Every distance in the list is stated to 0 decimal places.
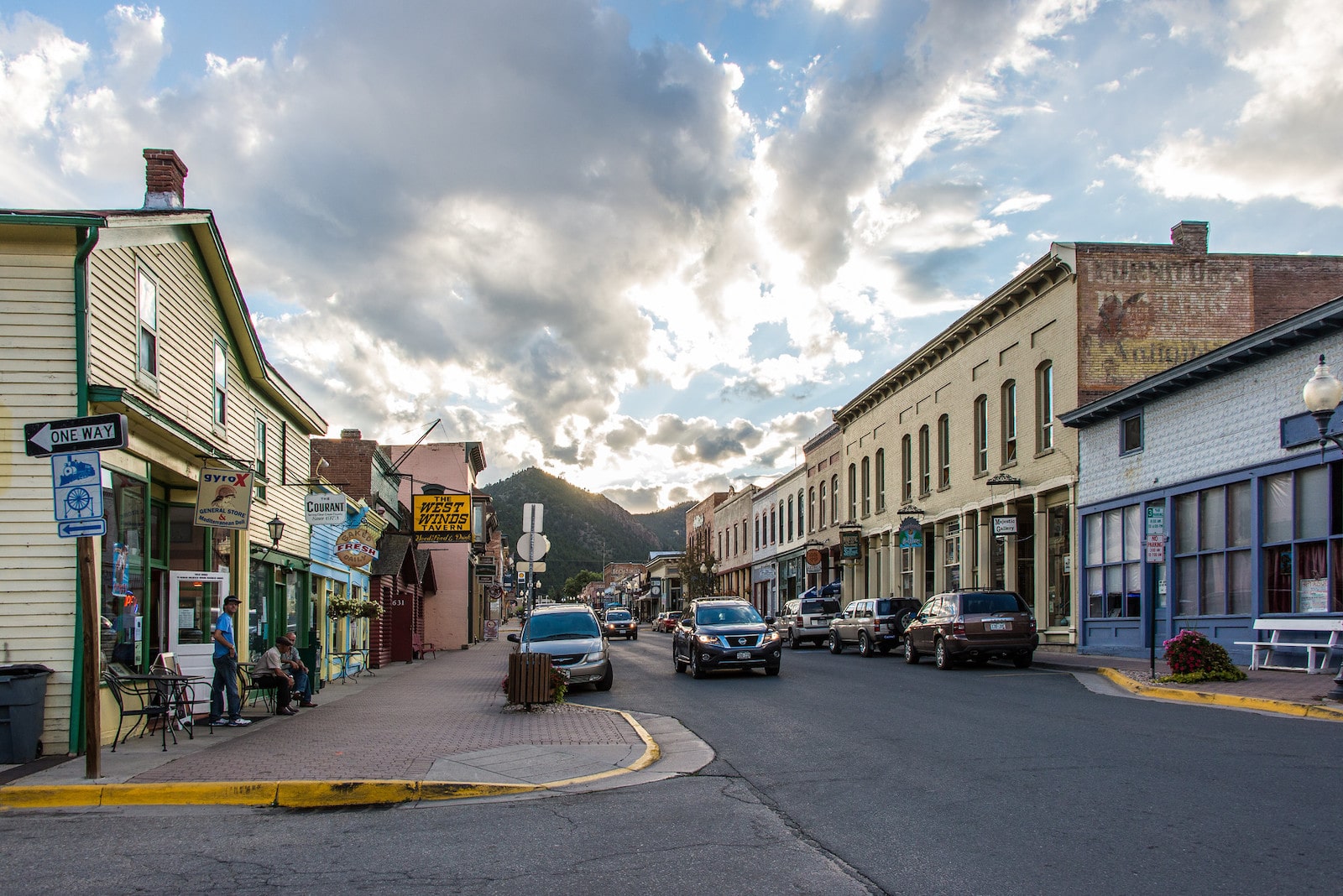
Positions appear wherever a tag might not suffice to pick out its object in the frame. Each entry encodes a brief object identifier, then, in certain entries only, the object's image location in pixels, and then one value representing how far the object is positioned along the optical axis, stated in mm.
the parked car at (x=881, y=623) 29188
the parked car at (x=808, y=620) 36312
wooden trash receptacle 14859
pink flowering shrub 16641
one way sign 9070
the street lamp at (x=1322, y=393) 13508
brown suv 22047
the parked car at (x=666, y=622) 61875
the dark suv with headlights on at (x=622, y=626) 53125
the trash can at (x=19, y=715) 10289
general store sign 13789
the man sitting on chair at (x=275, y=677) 14812
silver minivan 19516
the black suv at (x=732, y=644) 21453
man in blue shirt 13234
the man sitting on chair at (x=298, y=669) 15617
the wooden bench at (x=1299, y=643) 17219
